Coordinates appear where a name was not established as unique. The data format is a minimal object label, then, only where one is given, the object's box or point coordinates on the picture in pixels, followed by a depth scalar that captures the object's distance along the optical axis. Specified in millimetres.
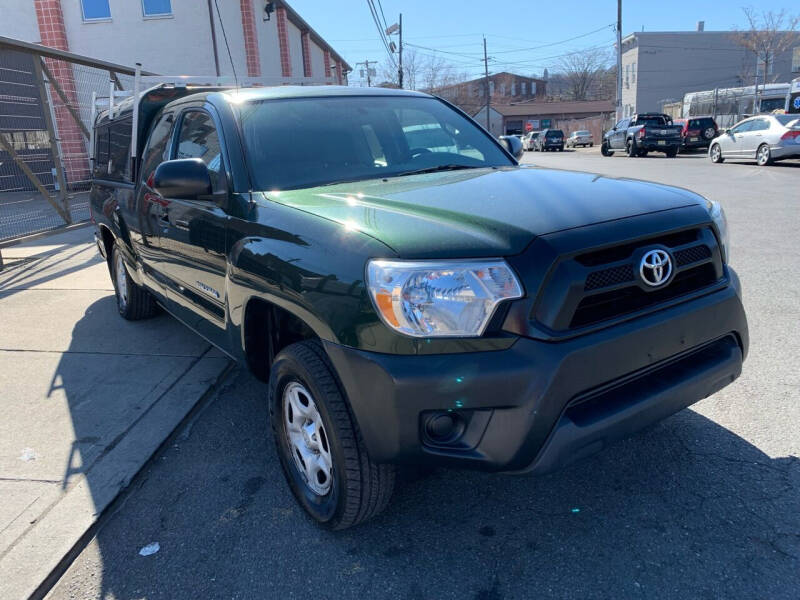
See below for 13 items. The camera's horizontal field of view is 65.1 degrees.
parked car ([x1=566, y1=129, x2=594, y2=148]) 48344
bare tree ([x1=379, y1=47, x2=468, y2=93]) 50200
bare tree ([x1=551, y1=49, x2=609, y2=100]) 90419
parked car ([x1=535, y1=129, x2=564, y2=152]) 43519
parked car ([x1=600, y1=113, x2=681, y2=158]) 26438
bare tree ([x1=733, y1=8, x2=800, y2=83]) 48000
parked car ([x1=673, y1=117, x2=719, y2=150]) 27766
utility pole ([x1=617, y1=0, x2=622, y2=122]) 37281
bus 35438
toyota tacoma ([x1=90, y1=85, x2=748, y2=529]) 2045
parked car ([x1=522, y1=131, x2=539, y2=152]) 48297
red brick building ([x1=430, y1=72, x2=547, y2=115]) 91250
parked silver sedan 16969
